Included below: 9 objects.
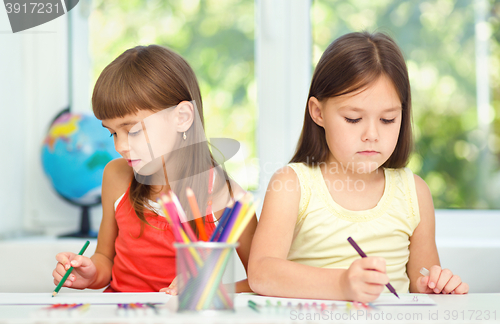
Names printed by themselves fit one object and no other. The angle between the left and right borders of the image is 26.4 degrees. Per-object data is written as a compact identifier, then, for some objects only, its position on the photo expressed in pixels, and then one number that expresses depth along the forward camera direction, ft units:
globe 8.21
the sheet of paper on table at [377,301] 5.71
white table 5.30
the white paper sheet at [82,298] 5.73
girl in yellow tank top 6.61
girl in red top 6.84
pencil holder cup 5.31
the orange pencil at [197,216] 5.35
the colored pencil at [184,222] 5.42
